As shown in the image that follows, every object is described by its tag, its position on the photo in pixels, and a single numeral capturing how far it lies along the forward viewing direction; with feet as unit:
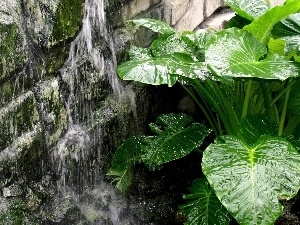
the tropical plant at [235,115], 6.24
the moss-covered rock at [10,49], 6.37
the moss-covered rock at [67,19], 7.21
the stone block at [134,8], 8.48
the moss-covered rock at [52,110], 7.20
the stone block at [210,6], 11.08
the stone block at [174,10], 9.68
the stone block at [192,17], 10.22
